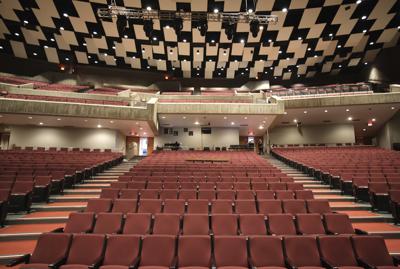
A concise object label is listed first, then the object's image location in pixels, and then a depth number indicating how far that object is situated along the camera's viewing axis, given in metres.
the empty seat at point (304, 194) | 3.64
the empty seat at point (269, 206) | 3.10
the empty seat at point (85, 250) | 2.08
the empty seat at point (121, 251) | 2.09
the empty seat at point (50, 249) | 2.06
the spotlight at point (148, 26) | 7.14
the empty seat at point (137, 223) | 2.57
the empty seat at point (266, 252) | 2.09
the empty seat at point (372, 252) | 2.03
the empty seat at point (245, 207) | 3.09
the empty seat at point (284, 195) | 3.57
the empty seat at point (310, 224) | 2.61
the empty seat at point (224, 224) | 2.58
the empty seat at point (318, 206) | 3.10
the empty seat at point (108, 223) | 2.56
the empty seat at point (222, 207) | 3.09
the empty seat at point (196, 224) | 2.57
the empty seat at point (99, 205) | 3.10
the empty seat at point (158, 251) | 2.08
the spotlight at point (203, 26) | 7.05
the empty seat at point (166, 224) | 2.55
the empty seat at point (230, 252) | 2.09
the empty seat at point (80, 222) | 2.57
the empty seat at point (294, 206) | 3.10
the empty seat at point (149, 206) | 3.06
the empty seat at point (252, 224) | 2.59
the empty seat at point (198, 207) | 3.06
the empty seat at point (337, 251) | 2.06
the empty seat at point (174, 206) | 3.05
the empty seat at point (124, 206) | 3.08
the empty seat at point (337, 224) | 2.61
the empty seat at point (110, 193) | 3.58
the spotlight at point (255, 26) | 6.97
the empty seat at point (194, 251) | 2.09
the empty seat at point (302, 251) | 2.09
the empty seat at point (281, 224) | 2.61
